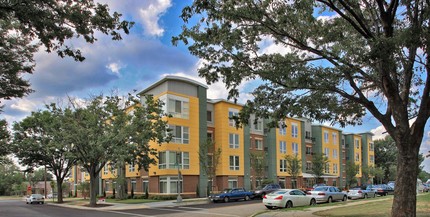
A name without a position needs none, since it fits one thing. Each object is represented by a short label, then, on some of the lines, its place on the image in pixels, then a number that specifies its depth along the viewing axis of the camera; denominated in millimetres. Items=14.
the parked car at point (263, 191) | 41078
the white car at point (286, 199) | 24969
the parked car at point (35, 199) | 51875
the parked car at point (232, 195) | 37188
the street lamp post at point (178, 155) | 43394
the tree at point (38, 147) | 46562
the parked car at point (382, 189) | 44969
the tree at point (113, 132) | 33844
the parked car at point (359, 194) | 38312
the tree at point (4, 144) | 32869
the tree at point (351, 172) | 69812
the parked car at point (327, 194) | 30047
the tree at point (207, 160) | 41688
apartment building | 44562
